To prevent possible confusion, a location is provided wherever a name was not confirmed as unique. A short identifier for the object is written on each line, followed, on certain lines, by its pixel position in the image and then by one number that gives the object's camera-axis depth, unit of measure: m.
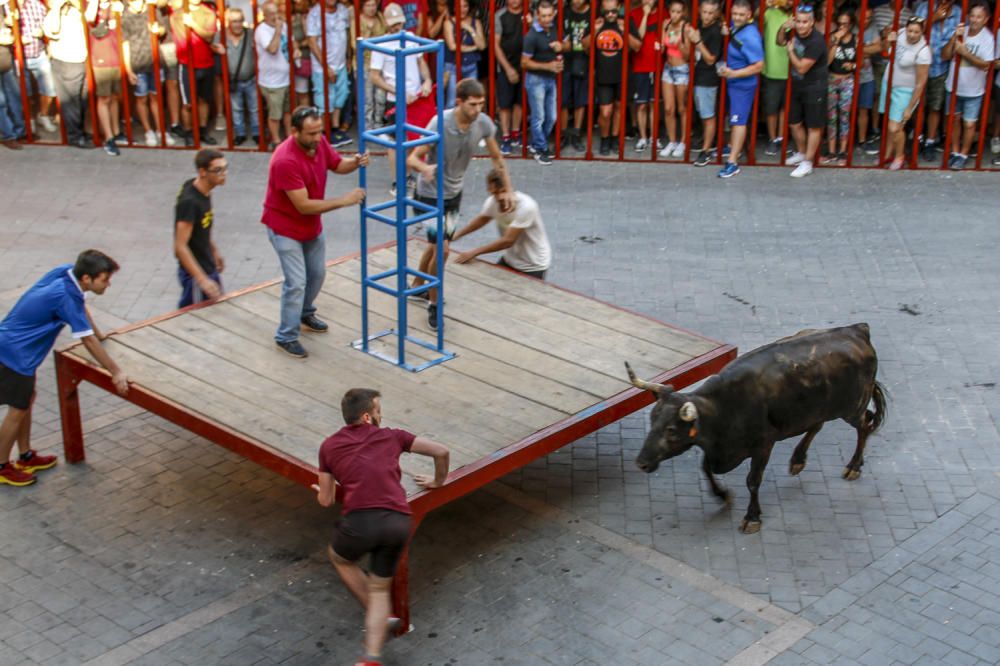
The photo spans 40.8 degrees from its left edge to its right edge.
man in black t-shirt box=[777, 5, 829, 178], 14.60
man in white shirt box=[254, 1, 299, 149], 15.27
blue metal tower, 8.03
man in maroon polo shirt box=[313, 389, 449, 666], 6.79
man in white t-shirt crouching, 9.71
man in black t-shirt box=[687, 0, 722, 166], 14.84
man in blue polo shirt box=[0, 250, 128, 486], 8.23
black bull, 7.98
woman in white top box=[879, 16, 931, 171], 14.55
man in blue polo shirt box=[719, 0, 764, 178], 14.75
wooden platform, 8.02
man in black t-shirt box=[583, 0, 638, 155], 15.12
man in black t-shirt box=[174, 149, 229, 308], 9.09
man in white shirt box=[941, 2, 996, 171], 14.61
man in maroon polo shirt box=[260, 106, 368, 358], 8.52
